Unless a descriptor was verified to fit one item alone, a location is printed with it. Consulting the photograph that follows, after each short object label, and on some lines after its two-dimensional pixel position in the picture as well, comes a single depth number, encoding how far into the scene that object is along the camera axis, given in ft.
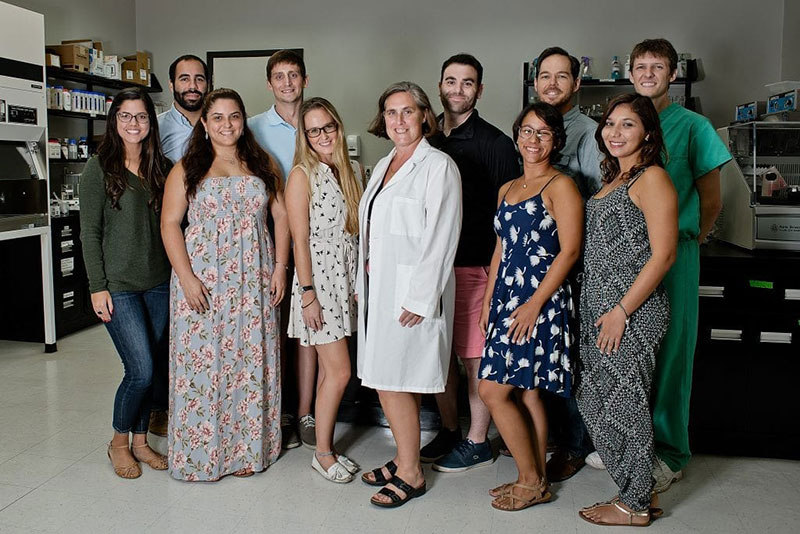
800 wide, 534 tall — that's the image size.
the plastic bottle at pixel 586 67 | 20.72
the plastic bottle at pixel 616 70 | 20.26
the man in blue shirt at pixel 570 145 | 9.42
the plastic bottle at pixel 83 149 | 19.66
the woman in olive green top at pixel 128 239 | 9.13
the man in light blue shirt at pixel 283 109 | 10.72
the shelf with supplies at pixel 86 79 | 18.66
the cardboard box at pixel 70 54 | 18.90
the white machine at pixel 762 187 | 10.76
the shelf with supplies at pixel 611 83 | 19.67
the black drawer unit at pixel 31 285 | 17.08
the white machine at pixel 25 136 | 15.26
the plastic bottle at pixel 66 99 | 18.65
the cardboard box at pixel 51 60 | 18.25
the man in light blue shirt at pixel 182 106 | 11.19
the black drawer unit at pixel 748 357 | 10.12
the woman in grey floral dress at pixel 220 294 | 9.14
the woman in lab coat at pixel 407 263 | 8.22
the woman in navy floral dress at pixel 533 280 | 8.12
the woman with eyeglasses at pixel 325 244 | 9.27
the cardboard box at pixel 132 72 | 21.85
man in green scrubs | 8.99
